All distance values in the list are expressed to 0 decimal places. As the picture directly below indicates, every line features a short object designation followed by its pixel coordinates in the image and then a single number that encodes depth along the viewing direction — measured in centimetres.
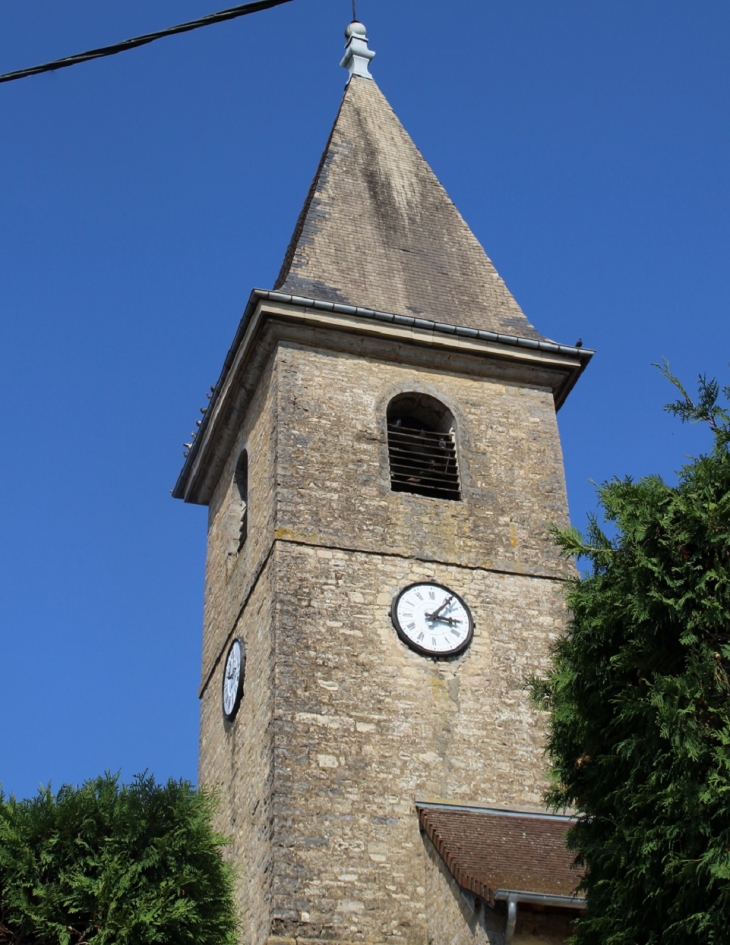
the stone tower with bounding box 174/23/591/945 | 1119
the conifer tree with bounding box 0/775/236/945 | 905
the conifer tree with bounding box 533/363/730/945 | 677
